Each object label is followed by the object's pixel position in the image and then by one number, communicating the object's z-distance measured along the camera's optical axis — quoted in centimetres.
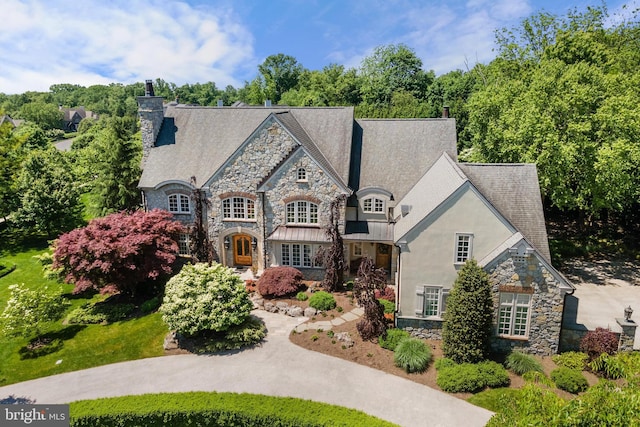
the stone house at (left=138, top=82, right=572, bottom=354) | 2023
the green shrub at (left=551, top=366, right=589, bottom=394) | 1802
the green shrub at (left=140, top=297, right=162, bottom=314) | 2539
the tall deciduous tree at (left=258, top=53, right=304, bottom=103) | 10838
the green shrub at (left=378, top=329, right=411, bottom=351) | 2097
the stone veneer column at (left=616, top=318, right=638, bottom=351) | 1970
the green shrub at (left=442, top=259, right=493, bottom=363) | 1928
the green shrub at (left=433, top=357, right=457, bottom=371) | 1947
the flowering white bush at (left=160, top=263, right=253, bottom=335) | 2122
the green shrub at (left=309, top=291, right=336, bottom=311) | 2481
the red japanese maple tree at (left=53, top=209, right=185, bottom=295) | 2395
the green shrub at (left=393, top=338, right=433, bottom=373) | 1945
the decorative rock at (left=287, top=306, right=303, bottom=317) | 2456
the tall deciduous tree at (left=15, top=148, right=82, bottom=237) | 3434
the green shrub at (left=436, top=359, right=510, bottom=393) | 1819
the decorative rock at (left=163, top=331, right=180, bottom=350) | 2172
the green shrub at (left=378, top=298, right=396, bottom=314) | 2455
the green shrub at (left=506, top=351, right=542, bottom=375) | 1903
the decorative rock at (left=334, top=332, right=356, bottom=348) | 2136
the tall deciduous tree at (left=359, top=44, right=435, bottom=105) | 7656
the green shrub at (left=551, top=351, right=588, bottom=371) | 1936
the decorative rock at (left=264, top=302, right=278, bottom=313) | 2503
